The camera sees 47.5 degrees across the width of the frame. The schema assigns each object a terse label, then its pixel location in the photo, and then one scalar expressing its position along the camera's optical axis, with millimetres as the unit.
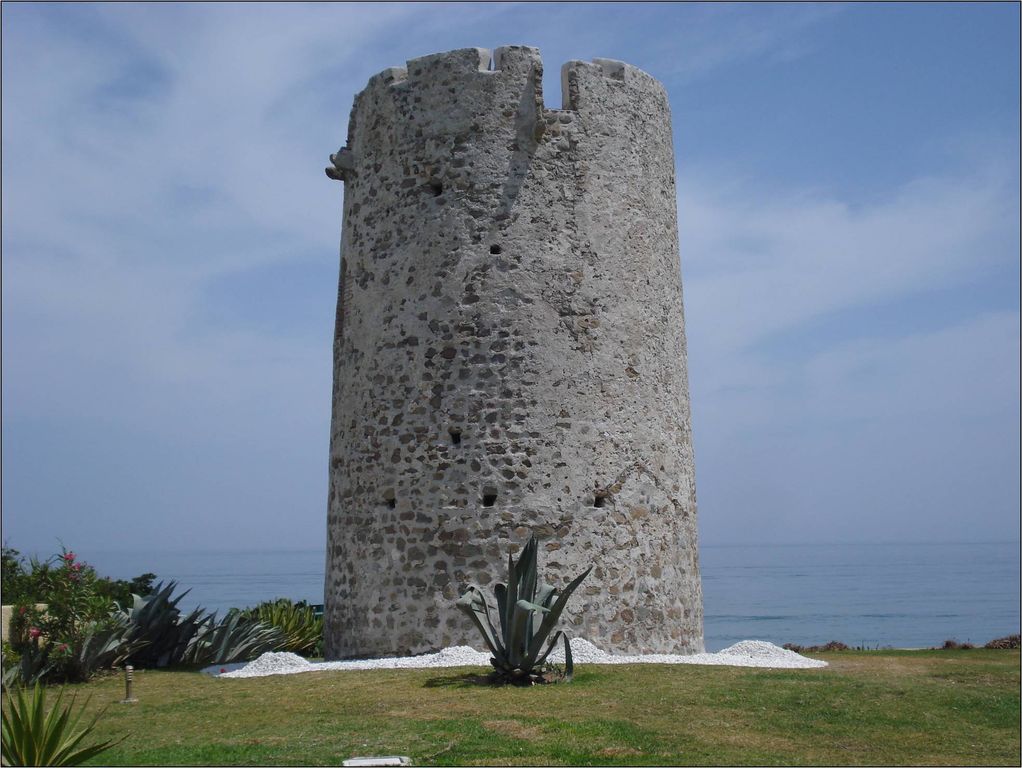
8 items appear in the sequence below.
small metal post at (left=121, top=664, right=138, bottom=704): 10914
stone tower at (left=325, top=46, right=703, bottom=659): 12758
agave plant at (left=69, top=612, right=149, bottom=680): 12227
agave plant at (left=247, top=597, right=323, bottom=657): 15641
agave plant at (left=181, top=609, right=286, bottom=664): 13977
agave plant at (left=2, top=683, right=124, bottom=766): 7508
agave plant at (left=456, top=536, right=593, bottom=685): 10312
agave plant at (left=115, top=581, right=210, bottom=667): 13719
